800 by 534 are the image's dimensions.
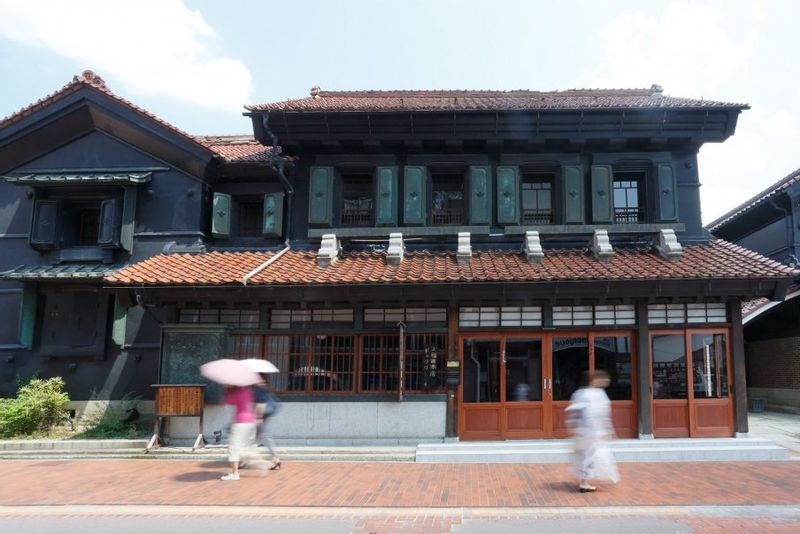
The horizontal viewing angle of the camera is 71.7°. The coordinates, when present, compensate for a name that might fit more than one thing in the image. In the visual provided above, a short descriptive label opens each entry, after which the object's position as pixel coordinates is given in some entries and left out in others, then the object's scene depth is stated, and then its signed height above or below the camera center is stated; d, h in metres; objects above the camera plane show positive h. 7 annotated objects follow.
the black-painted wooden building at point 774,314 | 16.84 +1.31
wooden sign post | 11.37 -1.14
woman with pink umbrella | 9.09 -0.87
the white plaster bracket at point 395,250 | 12.56 +2.27
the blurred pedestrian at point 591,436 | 7.88 -1.18
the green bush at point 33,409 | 12.46 -1.47
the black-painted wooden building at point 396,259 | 11.76 +2.08
